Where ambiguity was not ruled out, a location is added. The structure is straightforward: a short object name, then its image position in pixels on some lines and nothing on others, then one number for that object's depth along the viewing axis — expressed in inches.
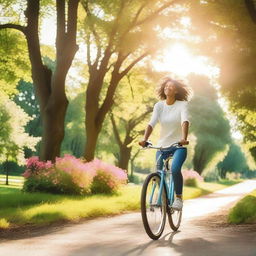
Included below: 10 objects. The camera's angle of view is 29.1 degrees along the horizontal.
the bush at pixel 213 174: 3430.6
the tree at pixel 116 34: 763.4
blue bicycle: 265.4
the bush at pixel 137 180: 2686.0
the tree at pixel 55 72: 655.1
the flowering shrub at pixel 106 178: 703.1
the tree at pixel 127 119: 1455.5
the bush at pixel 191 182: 1427.2
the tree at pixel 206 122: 2155.5
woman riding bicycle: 288.8
